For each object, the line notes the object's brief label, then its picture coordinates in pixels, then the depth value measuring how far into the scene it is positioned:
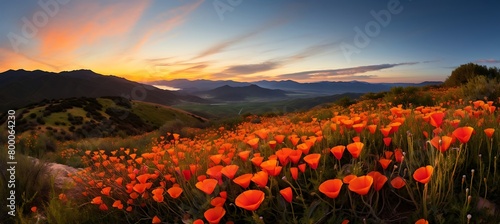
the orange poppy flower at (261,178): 1.82
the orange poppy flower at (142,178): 2.58
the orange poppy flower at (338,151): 2.07
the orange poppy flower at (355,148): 2.00
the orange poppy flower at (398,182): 1.95
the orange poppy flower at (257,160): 2.17
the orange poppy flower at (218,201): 1.98
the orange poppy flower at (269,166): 1.93
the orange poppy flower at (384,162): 2.07
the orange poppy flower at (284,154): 2.18
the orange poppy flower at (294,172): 2.00
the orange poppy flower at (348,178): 1.74
